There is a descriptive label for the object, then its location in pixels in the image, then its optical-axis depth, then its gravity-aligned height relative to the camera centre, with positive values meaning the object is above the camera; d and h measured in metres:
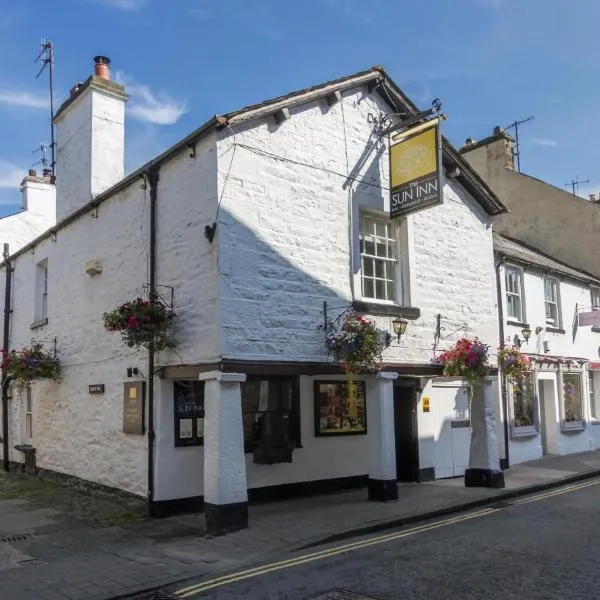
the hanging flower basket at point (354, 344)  10.08 +0.58
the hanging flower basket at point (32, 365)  13.48 +0.47
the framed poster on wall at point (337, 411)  11.90 -0.54
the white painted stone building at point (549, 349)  16.02 +0.79
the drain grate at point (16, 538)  8.49 -2.00
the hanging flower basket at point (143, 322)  9.53 +0.94
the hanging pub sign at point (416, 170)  10.68 +3.61
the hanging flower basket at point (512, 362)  13.78 +0.35
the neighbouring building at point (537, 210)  21.38 +5.67
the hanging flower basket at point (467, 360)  11.68 +0.34
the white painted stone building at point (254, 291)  9.42 +1.56
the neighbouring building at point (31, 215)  19.61 +5.42
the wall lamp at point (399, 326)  11.09 +0.93
